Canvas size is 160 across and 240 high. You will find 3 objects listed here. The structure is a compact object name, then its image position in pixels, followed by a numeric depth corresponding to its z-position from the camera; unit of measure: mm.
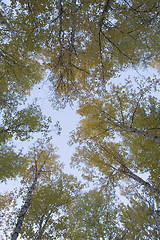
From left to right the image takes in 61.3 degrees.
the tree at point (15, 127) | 4867
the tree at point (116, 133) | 5555
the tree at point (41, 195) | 4952
